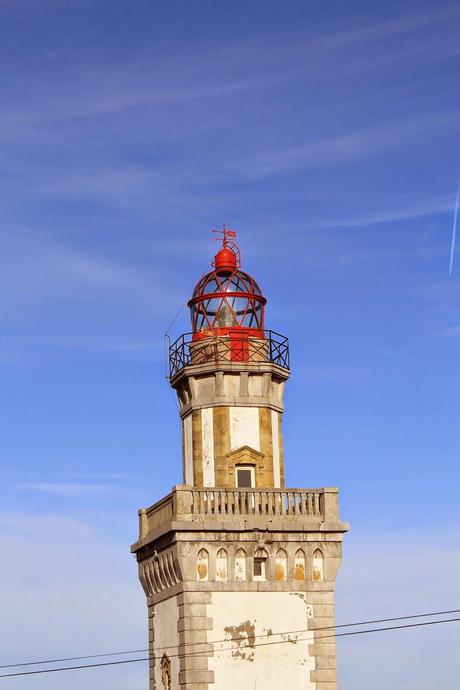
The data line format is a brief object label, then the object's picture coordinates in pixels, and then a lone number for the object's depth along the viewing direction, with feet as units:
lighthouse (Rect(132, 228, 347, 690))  139.13
